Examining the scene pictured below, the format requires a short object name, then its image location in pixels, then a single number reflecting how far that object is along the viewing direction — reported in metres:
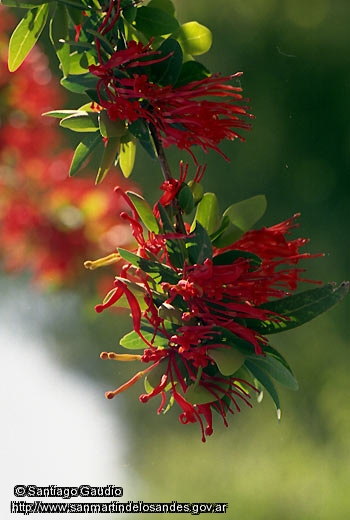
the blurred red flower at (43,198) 2.30
